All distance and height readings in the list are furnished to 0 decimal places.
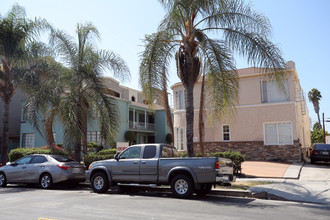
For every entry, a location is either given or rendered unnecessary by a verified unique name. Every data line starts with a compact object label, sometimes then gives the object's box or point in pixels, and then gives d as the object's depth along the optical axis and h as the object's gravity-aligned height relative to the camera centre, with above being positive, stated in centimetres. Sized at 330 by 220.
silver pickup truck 873 -95
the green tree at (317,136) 4861 +60
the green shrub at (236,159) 1359 -87
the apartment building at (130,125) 2980 +194
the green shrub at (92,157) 1471 -81
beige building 2025 +114
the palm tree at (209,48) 1079 +355
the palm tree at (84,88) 1352 +262
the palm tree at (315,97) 5108 +734
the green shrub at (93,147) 2483 -49
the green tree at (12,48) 1567 +504
